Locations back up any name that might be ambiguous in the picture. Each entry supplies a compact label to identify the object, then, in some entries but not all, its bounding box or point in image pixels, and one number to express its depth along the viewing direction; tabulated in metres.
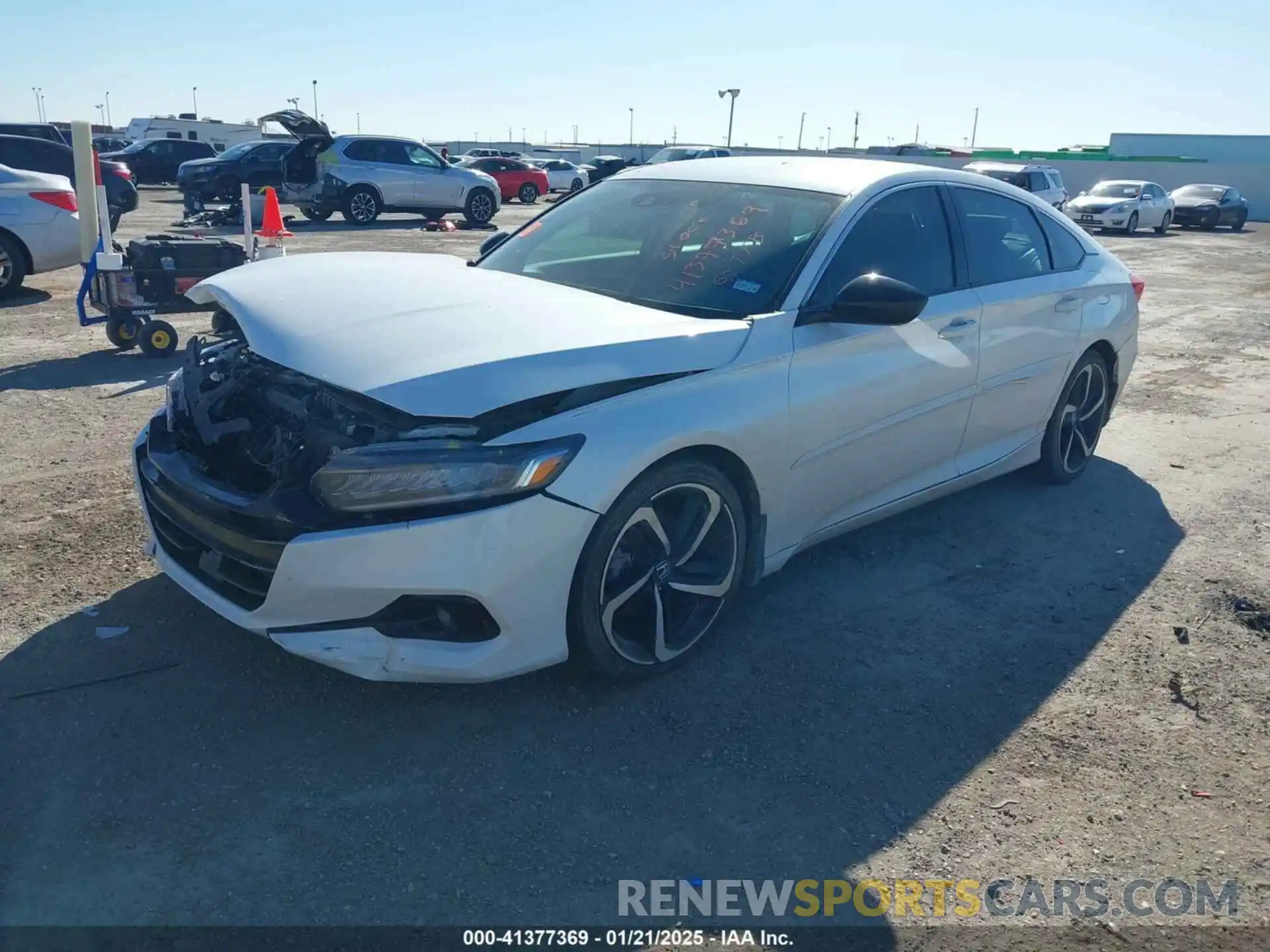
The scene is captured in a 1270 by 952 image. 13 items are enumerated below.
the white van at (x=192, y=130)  45.31
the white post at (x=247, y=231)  8.41
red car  30.05
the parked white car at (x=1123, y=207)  27.27
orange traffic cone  9.20
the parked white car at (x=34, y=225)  9.47
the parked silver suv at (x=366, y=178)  20.27
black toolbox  7.66
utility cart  7.66
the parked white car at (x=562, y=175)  37.34
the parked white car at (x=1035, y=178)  24.72
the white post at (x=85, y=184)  7.15
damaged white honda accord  2.86
